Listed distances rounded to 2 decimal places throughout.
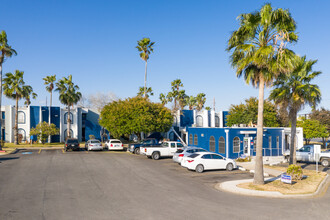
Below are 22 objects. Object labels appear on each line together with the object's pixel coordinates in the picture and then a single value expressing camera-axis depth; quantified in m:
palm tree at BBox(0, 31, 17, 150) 35.35
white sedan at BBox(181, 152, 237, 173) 19.98
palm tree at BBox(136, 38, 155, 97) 48.91
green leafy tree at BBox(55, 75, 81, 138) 48.66
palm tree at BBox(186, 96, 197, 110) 65.62
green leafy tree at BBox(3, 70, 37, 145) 45.12
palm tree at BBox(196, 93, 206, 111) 66.94
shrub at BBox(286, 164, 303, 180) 16.83
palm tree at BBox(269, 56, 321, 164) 20.80
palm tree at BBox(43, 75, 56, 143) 57.46
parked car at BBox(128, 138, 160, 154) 32.25
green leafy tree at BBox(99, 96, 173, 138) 36.44
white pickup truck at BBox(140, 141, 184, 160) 27.17
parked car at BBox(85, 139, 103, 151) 34.94
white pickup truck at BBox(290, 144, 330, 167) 24.47
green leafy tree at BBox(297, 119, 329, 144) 45.72
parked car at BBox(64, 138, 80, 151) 34.84
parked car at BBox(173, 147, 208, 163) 22.36
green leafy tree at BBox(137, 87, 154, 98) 56.34
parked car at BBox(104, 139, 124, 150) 35.78
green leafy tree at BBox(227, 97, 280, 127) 46.47
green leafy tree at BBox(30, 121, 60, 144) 45.16
